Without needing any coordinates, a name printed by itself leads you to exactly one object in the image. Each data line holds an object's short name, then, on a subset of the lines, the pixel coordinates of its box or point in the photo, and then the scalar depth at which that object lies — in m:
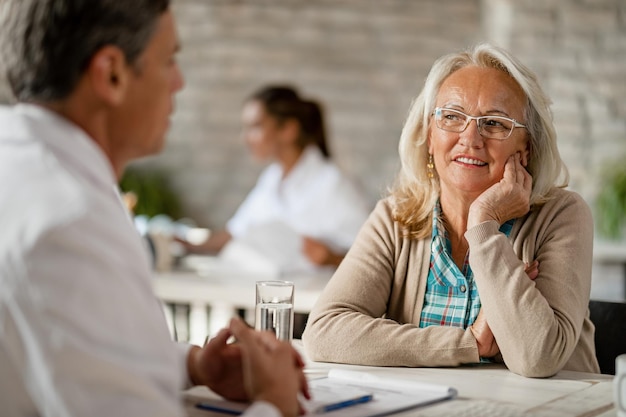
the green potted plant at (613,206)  4.80
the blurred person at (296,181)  3.95
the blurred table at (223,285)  3.14
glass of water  2.12
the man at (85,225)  1.62
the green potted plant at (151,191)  6.18
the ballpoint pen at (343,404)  1.90
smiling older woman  2.22
